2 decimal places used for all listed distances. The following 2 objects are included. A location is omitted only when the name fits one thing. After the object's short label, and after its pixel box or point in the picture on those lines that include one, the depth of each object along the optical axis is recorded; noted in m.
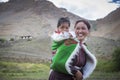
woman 1.90
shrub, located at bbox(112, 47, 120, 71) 5.78
